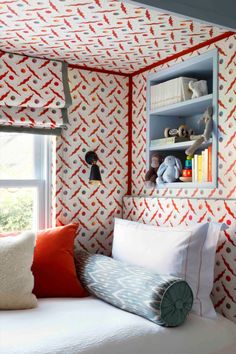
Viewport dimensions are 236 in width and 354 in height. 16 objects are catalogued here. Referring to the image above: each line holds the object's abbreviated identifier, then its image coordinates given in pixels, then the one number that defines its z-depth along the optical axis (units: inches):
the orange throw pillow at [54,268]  110.9
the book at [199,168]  113.0
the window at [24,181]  127.1
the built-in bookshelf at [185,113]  108.1
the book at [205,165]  110.0
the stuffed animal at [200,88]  115.0
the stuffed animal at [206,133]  108.0
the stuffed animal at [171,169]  121.8
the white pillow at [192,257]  100.6
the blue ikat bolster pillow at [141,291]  89.4
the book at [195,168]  114.3
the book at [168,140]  122.6
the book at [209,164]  109.3
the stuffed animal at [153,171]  129.6
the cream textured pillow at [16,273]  99.7
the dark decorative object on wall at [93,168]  130.6
